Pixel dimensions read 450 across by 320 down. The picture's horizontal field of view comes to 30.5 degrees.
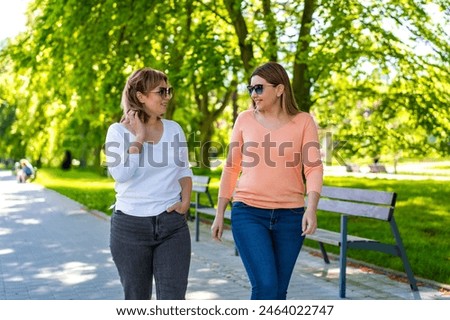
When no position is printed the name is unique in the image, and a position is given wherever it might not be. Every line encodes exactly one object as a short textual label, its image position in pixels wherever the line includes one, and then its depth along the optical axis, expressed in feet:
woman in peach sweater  15.23
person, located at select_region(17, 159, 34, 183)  124.77
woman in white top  14.12
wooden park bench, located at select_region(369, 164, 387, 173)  132.53
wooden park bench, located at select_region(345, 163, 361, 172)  140.11
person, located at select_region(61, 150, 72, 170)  207.62
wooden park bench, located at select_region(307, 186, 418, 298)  26.02
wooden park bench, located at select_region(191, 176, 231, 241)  40.81
